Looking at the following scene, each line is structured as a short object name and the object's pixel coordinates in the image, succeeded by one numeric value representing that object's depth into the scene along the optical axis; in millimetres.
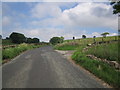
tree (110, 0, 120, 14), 17150
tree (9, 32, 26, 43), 93562
